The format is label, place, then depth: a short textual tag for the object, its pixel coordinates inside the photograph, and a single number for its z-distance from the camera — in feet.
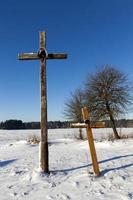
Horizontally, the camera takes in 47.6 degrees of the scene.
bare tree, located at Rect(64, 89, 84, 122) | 64.37
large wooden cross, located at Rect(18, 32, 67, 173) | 15.73
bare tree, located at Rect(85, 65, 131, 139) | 51.50
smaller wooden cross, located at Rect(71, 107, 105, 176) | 14.58
